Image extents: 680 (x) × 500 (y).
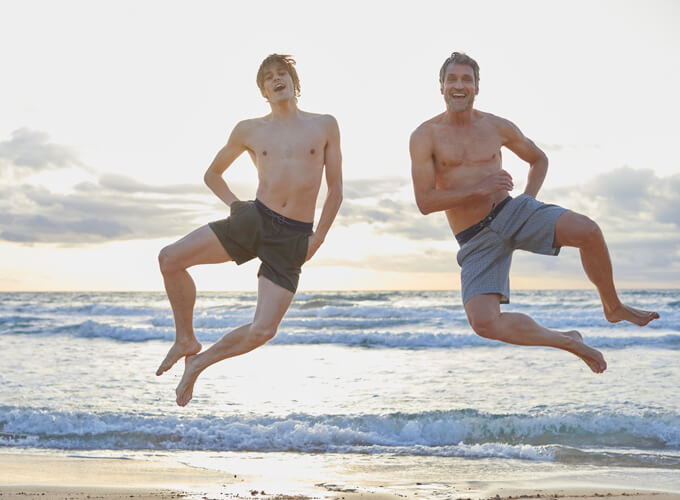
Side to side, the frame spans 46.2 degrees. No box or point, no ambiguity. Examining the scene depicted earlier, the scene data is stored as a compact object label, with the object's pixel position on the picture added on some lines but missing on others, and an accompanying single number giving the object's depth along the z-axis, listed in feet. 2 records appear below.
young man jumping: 19.17
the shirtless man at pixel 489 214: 19.08
